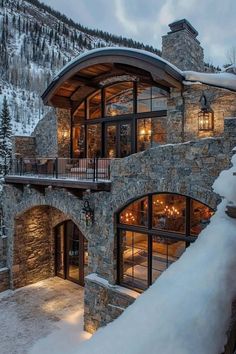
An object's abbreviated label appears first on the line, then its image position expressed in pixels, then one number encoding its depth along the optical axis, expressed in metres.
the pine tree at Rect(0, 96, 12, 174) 23.07
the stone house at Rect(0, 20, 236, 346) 7.13
